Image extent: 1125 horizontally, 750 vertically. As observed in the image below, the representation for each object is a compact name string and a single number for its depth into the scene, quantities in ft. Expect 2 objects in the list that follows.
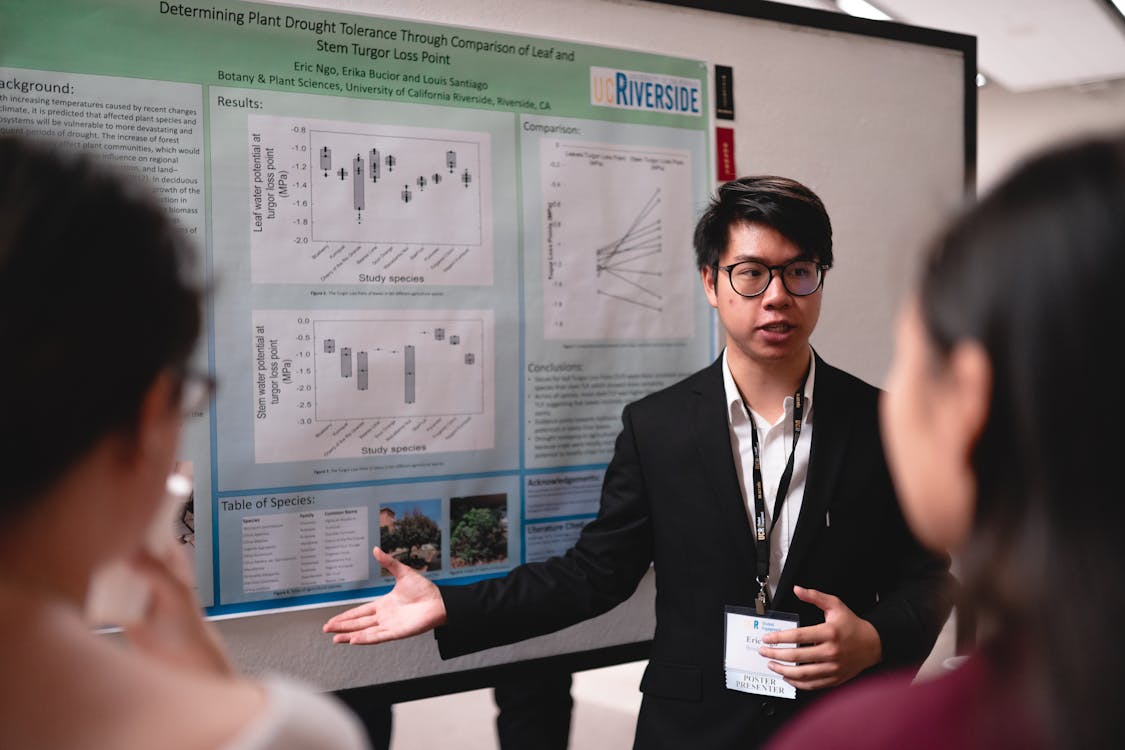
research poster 5.48
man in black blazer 5.41
